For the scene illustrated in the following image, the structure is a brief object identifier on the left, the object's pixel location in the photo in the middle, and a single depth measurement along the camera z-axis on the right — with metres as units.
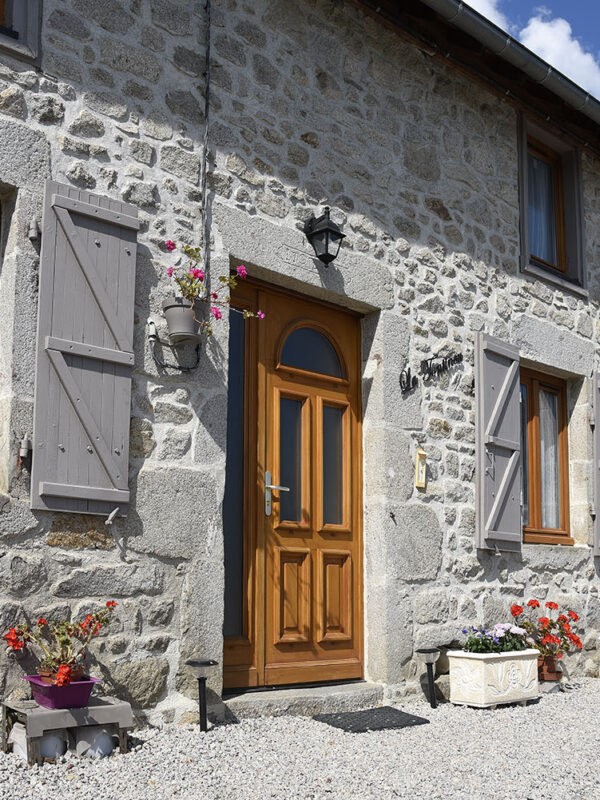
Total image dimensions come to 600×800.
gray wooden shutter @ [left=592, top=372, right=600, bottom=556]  6.92
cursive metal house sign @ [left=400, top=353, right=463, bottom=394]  5.63
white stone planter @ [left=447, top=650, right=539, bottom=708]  5.31
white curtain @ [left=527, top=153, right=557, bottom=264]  7.19
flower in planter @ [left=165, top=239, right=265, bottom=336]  4.45
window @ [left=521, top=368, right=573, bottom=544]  6.77
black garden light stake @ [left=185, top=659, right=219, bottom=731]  4.13
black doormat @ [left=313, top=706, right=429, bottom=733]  4.56
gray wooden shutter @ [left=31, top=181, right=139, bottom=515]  3.93
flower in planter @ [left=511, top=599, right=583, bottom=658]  6.03
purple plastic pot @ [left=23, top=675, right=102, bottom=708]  3.51
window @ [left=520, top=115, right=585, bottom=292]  7.17
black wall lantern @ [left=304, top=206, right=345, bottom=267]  5.13
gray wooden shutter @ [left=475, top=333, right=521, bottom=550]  5.95
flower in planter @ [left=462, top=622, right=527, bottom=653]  5.50
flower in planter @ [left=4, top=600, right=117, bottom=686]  3.60
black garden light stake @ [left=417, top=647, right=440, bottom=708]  5.29
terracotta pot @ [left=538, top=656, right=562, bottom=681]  5.96
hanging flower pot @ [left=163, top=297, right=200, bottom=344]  4.37
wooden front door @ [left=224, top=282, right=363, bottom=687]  4.89
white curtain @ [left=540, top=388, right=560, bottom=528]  6.93
